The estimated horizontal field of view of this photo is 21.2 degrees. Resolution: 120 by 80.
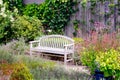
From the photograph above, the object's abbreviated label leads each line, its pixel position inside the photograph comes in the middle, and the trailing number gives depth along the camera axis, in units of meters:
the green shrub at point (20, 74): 5.24
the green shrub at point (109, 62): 6.04
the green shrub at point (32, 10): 12.64
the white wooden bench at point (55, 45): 9.33
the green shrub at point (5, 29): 10.62
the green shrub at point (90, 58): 6.34
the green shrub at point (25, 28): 10.96
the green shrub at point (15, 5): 13.27
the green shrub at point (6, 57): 7.46
